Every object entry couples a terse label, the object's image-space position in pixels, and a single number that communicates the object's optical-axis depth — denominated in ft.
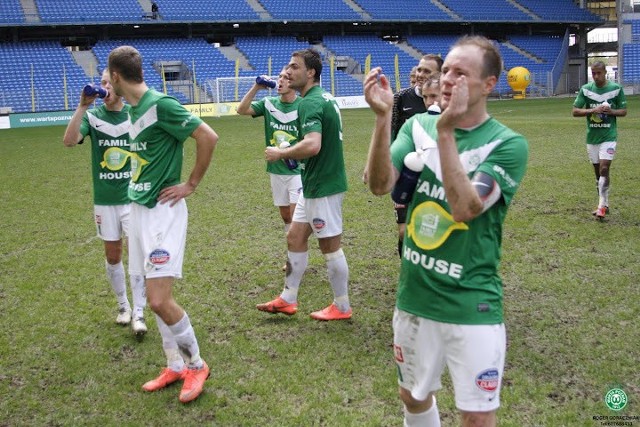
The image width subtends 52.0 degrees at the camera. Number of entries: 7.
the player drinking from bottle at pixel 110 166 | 19.01
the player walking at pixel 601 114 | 31.48
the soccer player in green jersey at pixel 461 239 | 8.95
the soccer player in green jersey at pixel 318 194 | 17.94
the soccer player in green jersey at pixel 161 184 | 14.21
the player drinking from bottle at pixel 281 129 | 24.52
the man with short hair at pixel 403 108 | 21.26
